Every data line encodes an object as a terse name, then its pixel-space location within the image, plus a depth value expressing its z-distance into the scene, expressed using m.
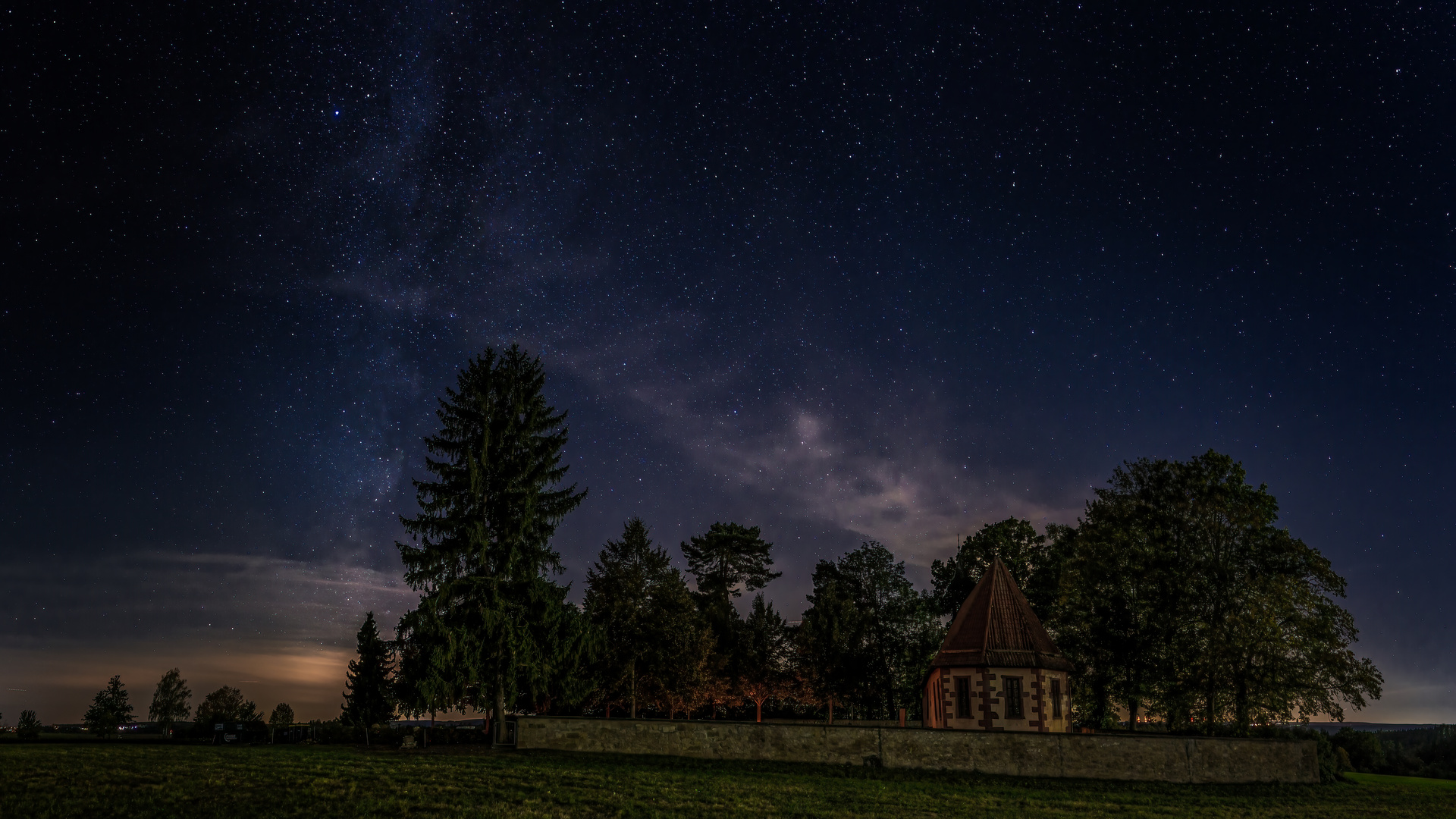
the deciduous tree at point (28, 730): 34.25
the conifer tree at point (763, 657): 57.94
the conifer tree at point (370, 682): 50.97
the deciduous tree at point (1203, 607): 34.41
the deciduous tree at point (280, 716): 36.85
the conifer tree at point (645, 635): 48.44
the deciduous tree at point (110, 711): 44.46
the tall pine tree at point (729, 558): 69.69
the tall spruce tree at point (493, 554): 33.34
